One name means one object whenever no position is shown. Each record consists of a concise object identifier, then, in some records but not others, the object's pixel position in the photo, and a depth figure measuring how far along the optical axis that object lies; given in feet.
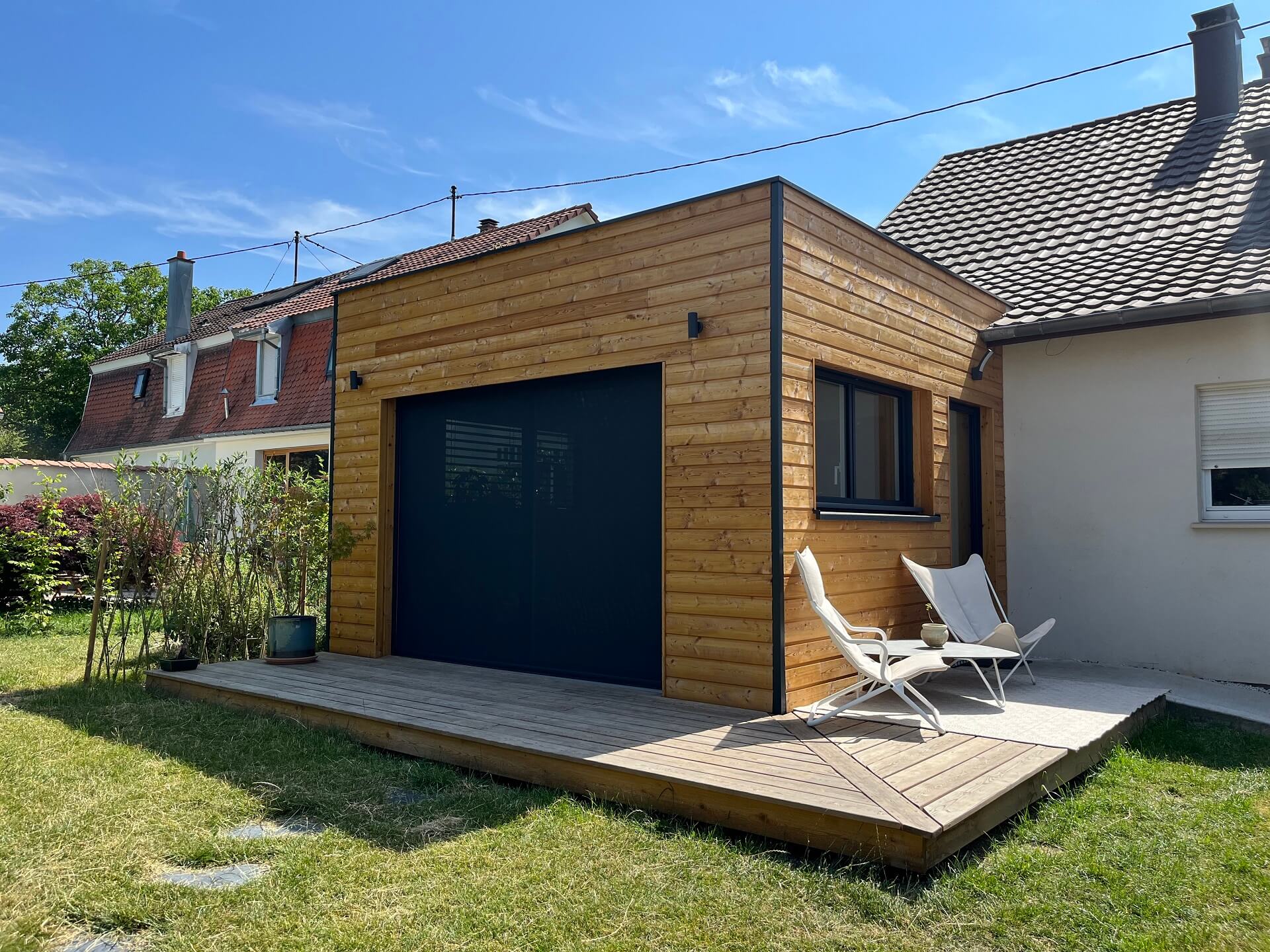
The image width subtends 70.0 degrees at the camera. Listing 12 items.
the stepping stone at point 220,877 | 10.38
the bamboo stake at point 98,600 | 22.33
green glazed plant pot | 22.65
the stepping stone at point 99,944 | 8.98
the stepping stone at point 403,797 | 13.26
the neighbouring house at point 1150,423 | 21.84
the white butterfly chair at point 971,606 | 18.98
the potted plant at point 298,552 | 22.70
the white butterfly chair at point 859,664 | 14.60
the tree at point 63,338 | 105.29
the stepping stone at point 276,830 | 11.87
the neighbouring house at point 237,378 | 53.21
